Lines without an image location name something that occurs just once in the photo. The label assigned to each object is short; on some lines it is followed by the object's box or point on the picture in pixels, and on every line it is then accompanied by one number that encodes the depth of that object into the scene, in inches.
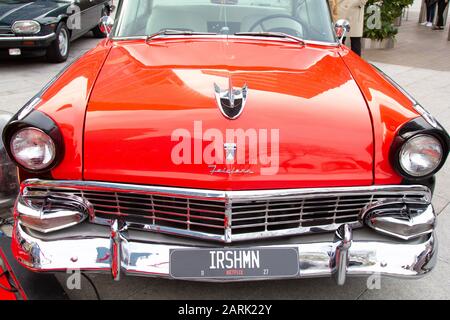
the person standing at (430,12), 485.4
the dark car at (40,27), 279.7
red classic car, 81.2
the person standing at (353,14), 295.0
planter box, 370.6
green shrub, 356.5
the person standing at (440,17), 474.0
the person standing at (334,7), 266.7
